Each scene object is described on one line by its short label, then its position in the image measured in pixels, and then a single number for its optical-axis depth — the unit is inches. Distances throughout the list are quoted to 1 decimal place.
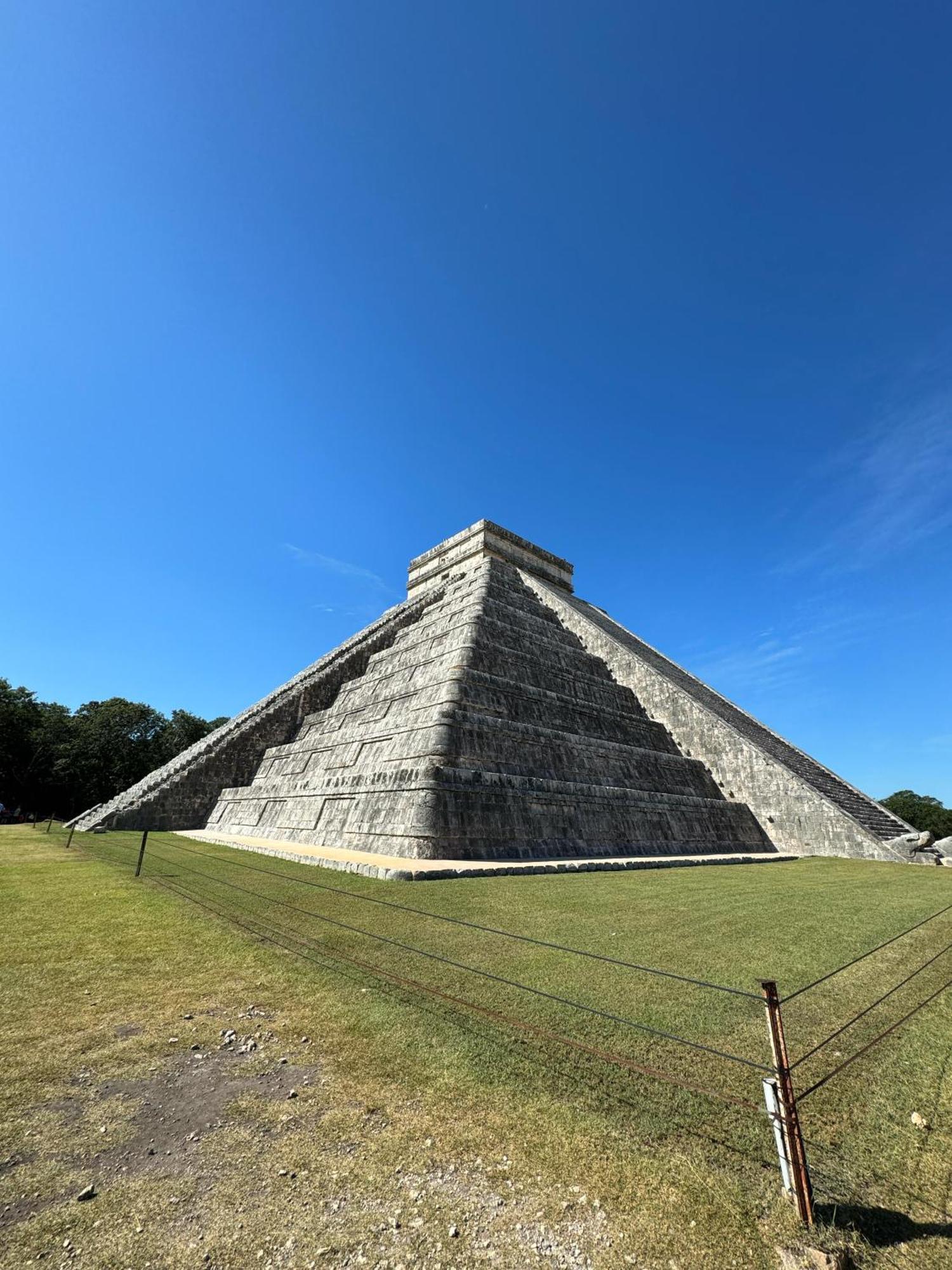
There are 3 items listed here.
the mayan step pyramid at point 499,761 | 527.2
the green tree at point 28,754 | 1588.3
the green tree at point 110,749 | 1608.0
